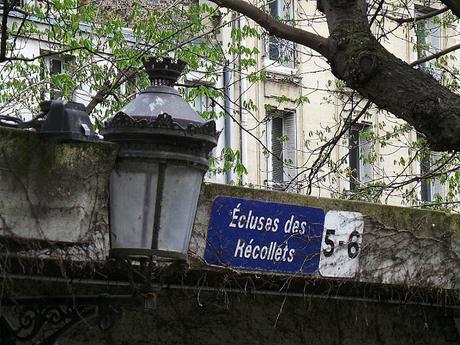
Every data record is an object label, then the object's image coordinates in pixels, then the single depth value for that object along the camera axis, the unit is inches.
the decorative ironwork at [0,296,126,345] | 432.0
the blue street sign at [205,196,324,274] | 540.1
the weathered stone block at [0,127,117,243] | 429.8
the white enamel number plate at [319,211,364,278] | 580.3
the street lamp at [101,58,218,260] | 403.9
